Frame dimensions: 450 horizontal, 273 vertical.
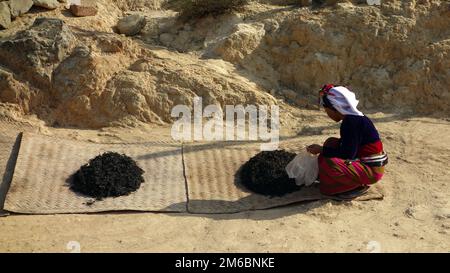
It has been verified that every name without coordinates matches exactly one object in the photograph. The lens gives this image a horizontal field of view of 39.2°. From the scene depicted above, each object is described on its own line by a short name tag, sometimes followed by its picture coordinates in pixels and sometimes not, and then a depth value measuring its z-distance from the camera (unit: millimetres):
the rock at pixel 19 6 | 7690
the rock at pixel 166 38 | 7918
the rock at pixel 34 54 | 6836
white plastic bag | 5559
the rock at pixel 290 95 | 7469
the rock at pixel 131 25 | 8016
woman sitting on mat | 5223
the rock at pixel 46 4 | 7908
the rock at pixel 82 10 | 7898
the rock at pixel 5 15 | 7531
